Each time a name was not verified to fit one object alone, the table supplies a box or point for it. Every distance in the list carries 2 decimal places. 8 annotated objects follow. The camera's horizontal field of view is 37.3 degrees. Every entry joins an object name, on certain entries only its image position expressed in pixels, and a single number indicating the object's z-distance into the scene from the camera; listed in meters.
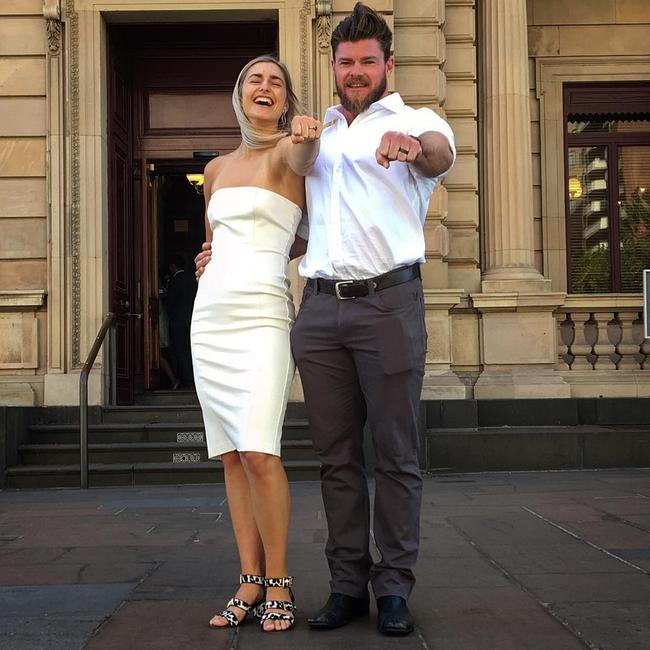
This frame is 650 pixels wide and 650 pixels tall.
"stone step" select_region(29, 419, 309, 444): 9.24
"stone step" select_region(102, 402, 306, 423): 9.59
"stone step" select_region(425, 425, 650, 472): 9.05
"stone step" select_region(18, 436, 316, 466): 8.96
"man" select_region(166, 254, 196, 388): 12.48
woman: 3.51
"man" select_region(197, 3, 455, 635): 3.46
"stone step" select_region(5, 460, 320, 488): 8.66
